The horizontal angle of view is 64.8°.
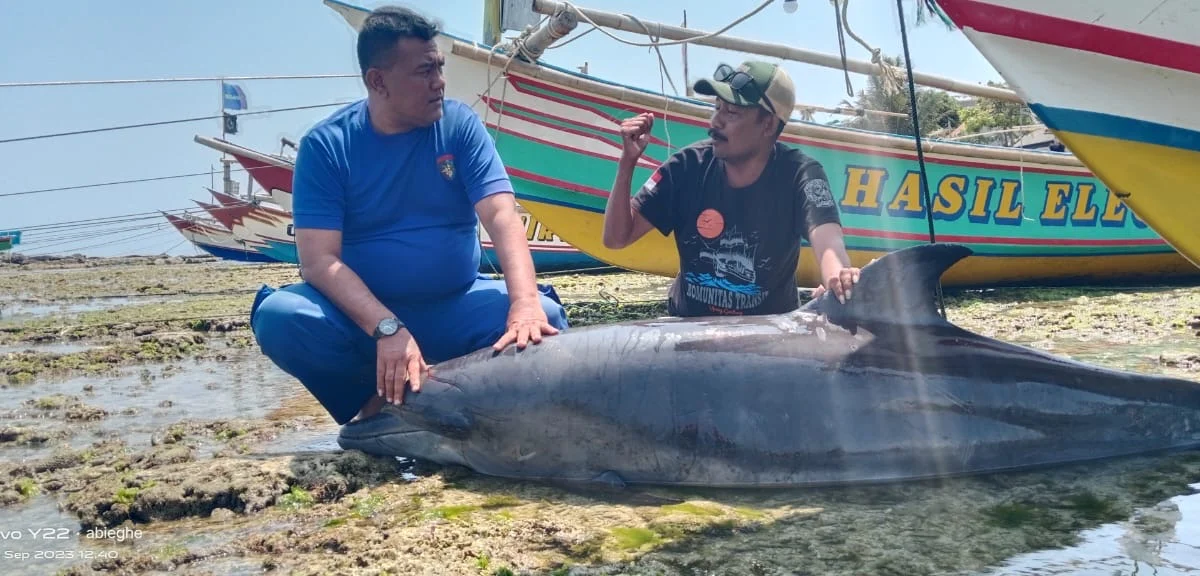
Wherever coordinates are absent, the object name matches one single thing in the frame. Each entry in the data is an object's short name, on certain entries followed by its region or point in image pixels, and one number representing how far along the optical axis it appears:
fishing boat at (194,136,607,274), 16.05
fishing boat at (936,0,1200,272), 3.31
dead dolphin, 3.07
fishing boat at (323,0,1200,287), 8.22
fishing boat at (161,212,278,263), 28.62
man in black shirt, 3.81
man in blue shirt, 3.35
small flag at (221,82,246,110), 15.26
